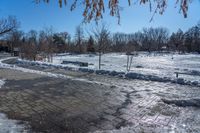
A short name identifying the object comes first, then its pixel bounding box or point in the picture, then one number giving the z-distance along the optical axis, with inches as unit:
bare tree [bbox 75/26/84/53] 1865.7
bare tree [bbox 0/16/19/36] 559.7
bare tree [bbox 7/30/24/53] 1677.9
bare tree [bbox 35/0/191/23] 67.7
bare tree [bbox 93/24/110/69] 553.6
